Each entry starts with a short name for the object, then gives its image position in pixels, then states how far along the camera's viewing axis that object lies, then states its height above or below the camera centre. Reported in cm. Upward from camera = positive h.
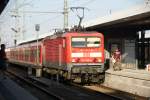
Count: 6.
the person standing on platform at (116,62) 2700 -59
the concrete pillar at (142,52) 3538 -3
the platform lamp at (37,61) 3018 -66
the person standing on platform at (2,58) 1903 -24
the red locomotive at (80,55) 2486 -17
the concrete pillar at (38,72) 3118 -134
